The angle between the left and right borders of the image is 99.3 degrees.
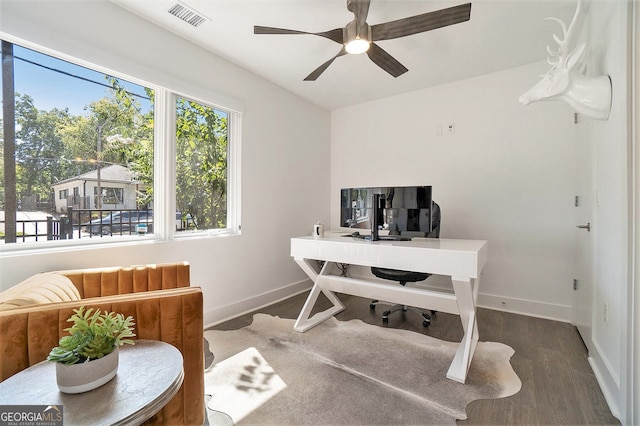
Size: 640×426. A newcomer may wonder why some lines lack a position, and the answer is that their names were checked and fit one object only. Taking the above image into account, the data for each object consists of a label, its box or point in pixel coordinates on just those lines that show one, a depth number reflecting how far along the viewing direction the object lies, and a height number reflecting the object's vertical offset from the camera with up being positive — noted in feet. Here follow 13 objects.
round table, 2.60 -1.91
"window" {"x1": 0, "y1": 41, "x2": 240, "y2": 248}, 5.82 +1.53
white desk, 5.93 -1.34
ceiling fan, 5.54 +4.11
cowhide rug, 4.99 -3.70
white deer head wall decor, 5.34 +2.55
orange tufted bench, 3.40 -1.63
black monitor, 7.10 +0.05
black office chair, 8.79 -2.14
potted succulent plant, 2.81 -1.52
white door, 6.96 -0.53
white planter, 2.80 -1.71
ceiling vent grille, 6.90 +5.20
